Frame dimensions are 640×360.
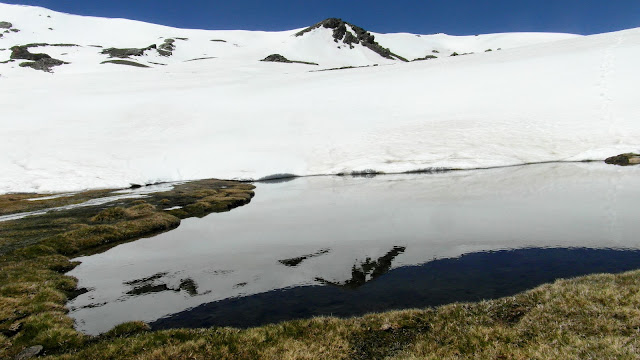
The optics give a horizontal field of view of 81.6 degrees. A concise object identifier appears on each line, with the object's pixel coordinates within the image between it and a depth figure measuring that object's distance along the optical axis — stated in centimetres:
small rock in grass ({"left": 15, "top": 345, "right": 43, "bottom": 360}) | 1290
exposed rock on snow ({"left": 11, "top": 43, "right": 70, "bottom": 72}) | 17975
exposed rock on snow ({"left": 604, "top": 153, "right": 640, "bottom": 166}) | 5419
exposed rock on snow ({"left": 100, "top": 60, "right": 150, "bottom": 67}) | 19110
